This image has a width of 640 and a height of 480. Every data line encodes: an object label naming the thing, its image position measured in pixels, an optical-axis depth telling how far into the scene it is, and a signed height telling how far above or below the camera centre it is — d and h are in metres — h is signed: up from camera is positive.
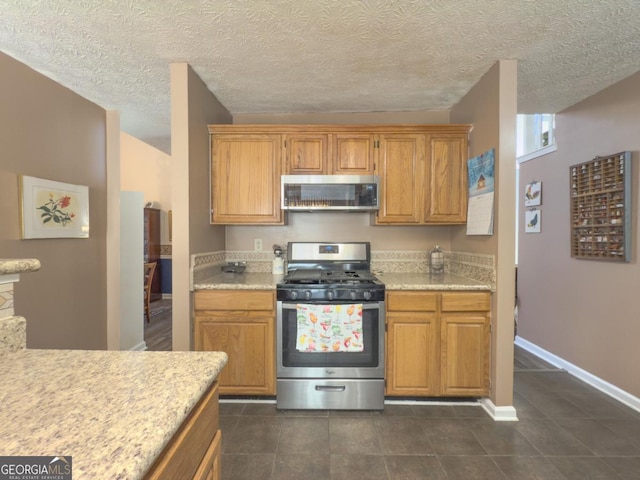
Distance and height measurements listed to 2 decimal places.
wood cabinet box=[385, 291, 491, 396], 2.35 -0.81
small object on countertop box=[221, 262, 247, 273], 2.86 -0.30
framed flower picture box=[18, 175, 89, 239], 2.09 +0.18
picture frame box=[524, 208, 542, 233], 3.37 +0.15
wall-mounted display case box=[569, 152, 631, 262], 2.39 +0.21
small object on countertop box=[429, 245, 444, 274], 2.90 -0.23
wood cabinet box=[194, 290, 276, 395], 2.38 -0.71
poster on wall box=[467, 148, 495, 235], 2.30 +0.31
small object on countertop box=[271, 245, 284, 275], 2.91 -0.27
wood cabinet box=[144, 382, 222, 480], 0.65 -0.50
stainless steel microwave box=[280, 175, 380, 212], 2.64 +0.35
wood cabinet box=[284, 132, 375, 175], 2.69 +0.68
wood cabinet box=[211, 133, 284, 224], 2.69 +0.48
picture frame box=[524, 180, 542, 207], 3.34 +0.44
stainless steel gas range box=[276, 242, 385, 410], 2.31 -0.80
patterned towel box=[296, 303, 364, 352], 2.31 -0.67
